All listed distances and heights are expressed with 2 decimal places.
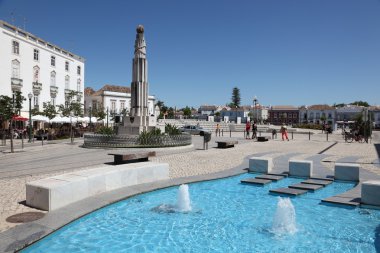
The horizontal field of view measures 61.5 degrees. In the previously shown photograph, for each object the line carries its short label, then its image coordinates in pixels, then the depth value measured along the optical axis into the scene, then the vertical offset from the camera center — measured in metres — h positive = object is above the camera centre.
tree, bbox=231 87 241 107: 143.75 +11.65
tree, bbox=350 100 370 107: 169.62 +11.02
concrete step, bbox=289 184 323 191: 9.76 -1.99
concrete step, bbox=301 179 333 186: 10.39 -1.96
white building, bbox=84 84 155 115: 68.62 +4.82
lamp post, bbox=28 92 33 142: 27.71 -1.13
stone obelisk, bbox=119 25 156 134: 23.14 +2.40
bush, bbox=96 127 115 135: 23.45 -0.79
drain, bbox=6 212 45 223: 6.25 -1.97
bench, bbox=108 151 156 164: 12.09 -1.40
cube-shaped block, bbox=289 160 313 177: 11.74 -1.72
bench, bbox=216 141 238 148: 21.95 -1.54
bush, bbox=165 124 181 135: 23.88 -0.70
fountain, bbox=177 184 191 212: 8.01 -1.98
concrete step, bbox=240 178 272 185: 10.67 -2.01
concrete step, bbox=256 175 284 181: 11.25 -1.97
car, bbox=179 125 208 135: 43.50 -1.09
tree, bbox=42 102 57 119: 33.03 +0.80
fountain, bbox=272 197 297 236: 6.75 -2.07
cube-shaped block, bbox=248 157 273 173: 12.66 -1.71
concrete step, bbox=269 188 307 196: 9.19 -2.03
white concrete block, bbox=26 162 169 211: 7.07 -1.63
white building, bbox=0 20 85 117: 36.19 +6.86
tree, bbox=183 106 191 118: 145.06 +4.20
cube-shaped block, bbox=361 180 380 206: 7.96 -1.76
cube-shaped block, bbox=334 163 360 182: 10.99 -1.71
